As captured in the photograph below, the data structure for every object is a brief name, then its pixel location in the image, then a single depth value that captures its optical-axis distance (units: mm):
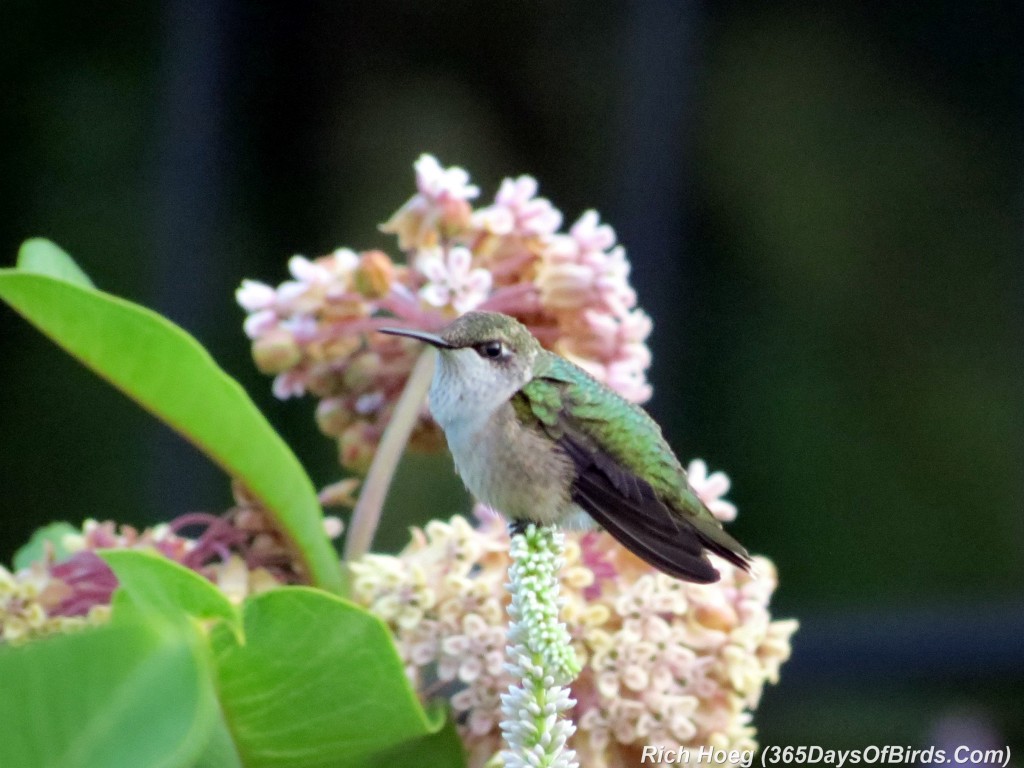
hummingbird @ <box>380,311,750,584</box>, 3342
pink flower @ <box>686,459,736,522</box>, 3395
